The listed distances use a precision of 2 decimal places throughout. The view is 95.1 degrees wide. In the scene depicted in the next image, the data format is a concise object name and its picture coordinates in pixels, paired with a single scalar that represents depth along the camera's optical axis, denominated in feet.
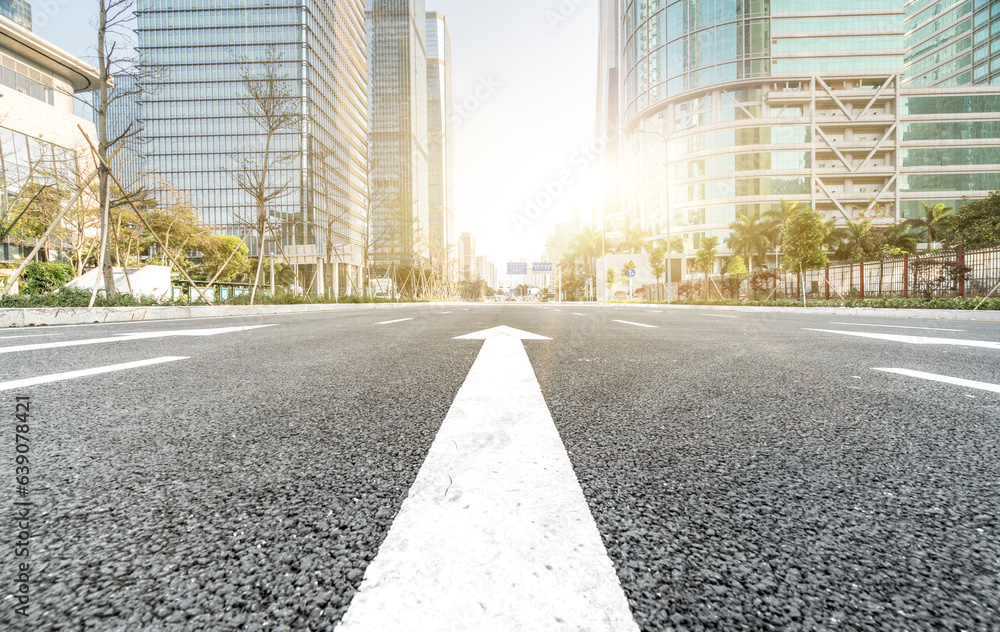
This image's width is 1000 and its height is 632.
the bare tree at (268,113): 65.62
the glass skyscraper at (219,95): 209.15
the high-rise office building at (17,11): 121.36
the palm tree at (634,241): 216.33
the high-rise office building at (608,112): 472.44
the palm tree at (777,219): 159.63
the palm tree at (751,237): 168.96
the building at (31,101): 96.17
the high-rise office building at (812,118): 183.52
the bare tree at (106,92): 41.09
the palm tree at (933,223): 159.02
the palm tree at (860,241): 165.17
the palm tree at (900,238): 159.94
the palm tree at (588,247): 237.25
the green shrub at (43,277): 43.42
